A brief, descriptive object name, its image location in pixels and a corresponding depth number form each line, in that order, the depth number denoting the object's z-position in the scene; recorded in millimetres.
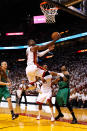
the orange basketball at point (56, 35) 4673
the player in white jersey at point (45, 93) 6461
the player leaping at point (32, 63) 5312
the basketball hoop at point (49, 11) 8117
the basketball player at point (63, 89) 6289
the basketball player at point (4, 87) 6280
